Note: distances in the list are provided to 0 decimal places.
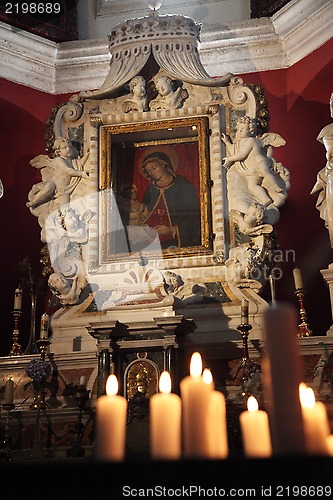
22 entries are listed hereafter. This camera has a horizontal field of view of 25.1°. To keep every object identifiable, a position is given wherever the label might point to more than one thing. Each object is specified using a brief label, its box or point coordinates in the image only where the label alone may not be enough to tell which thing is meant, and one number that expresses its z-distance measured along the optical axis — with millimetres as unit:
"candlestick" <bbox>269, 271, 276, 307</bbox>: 4852
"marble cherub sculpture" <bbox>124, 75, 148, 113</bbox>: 5668
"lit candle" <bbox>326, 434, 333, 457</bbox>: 1186
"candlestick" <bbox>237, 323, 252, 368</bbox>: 4445
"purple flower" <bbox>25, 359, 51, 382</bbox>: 4449
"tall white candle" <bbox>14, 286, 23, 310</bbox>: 5144
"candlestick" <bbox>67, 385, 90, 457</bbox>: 4203
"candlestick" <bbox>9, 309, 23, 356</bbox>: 5005
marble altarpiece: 4703
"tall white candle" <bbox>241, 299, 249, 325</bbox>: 4480
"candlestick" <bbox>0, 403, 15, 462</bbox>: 4174
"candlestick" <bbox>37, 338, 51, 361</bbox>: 4640
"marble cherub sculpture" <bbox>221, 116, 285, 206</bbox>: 5234
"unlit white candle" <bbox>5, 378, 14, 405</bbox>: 4406
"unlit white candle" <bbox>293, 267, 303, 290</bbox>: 4823
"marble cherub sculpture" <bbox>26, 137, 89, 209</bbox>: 5551
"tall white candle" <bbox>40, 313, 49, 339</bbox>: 4762
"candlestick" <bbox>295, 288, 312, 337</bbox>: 4660
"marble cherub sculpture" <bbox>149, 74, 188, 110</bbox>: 5641
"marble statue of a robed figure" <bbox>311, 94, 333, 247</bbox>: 4934
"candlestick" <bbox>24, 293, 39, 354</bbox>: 5116
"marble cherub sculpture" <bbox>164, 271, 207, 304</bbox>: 4973
